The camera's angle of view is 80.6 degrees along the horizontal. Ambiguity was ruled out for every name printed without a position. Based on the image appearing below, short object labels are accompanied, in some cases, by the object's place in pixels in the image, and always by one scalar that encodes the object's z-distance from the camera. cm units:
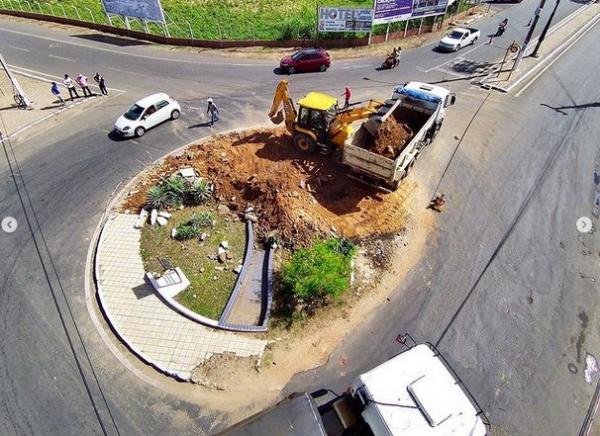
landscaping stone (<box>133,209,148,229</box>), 1523
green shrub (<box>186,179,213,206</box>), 1587
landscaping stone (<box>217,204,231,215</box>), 1570
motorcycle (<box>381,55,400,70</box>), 2689
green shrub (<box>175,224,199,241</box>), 1459
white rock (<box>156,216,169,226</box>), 1523
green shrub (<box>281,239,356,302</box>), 1211
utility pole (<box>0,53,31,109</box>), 2187
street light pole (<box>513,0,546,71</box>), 2344
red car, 2608
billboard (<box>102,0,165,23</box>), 3000
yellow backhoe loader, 1684
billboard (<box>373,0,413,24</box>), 2948
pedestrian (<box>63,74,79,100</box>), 2314
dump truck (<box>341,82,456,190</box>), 1508
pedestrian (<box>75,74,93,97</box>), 2319
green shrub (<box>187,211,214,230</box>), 1488
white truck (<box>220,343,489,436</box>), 805
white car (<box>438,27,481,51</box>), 2917
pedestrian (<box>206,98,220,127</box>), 2031
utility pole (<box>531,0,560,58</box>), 2774
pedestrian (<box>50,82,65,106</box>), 2231
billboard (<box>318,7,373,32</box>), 2911
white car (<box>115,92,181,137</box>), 1984
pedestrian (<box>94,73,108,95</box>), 2341
